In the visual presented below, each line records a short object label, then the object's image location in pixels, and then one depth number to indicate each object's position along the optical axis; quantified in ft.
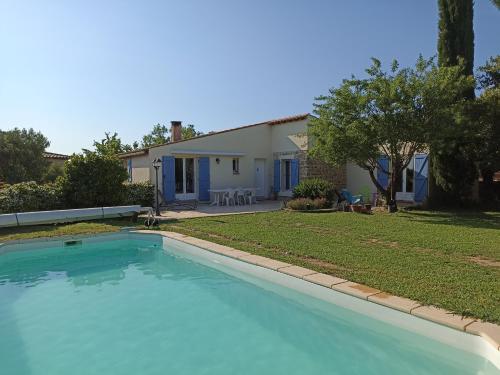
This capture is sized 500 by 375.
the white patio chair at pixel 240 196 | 61.26
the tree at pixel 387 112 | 40.47
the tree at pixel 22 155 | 77.41
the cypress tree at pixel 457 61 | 48.78
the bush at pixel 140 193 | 48.51
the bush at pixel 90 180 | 42.34
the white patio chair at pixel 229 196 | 59.67
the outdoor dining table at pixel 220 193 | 59.82
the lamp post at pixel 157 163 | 46.55
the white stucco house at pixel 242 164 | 60.12
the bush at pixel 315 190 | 52.75
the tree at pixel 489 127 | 44.78
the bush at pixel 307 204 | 49.01
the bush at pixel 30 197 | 38.52
